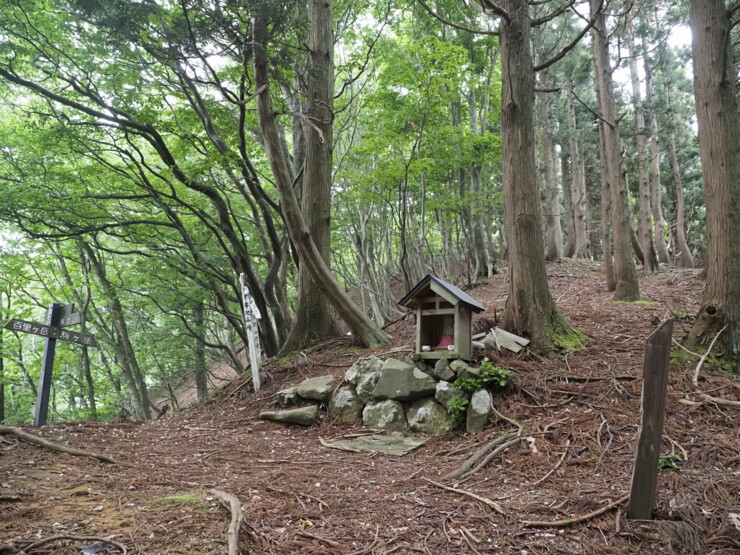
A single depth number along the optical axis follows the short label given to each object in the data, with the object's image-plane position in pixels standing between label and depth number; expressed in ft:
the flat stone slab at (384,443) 15.23
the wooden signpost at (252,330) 22.57
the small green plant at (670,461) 10.48
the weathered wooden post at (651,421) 8.26
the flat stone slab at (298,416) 18.71
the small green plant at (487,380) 16.26
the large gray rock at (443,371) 17.26
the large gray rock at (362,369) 19.31
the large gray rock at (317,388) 19.66
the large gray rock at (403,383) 17.42
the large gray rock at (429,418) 16.42
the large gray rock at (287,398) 20.17
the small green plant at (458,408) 16.11
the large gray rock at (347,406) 18.61
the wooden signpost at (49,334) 18.06
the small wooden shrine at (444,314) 17.35
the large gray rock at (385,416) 17.40
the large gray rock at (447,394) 16.56
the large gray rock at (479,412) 15.48
